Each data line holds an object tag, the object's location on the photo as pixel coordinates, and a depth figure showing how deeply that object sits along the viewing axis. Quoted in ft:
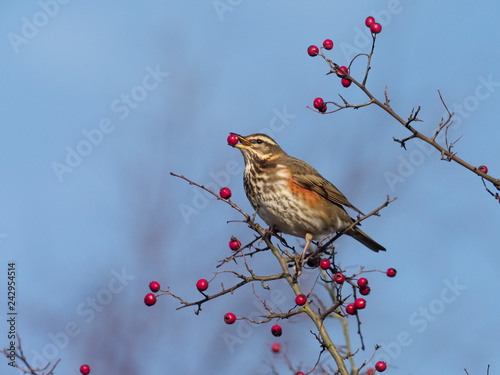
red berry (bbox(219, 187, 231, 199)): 30.53
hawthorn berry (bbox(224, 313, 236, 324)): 28.02
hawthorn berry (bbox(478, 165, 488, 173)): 29.48
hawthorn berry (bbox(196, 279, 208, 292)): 28.98
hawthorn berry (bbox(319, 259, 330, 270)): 31.12
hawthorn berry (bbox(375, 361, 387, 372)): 26.27
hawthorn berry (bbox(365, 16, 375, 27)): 31.68
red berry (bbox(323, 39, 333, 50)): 33.96
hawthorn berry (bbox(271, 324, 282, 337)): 29.36
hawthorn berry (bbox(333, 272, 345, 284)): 28.88
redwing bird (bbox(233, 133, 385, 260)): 41.83
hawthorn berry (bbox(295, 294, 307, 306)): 26.61
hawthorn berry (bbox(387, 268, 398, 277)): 32.83
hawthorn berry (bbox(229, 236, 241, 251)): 30.99
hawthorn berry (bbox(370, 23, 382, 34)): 31.45
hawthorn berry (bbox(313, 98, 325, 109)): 32.76
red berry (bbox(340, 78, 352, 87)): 30.86
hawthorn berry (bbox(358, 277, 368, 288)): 30.48
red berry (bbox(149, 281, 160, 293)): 30.07
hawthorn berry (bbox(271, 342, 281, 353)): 38.68
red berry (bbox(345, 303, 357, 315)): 30.07
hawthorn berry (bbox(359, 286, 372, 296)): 31.48
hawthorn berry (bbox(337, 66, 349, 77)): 28.37
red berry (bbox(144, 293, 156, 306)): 29.01
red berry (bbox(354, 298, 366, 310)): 29.74
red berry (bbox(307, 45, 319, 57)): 32.30
